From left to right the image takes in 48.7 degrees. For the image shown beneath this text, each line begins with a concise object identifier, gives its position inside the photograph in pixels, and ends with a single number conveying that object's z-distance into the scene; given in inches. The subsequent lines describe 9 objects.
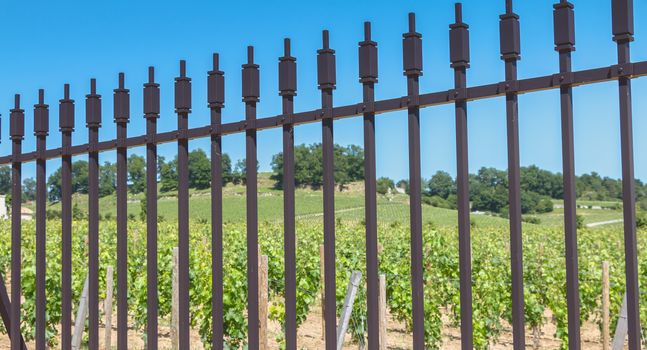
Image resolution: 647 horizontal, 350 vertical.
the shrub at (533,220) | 1891.6
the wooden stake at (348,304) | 247.4
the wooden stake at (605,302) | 348.2
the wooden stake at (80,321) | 291.4
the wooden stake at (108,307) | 323.3
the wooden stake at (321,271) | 365.8
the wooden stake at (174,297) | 268.2
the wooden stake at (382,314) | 275.7
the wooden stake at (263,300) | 227.9
